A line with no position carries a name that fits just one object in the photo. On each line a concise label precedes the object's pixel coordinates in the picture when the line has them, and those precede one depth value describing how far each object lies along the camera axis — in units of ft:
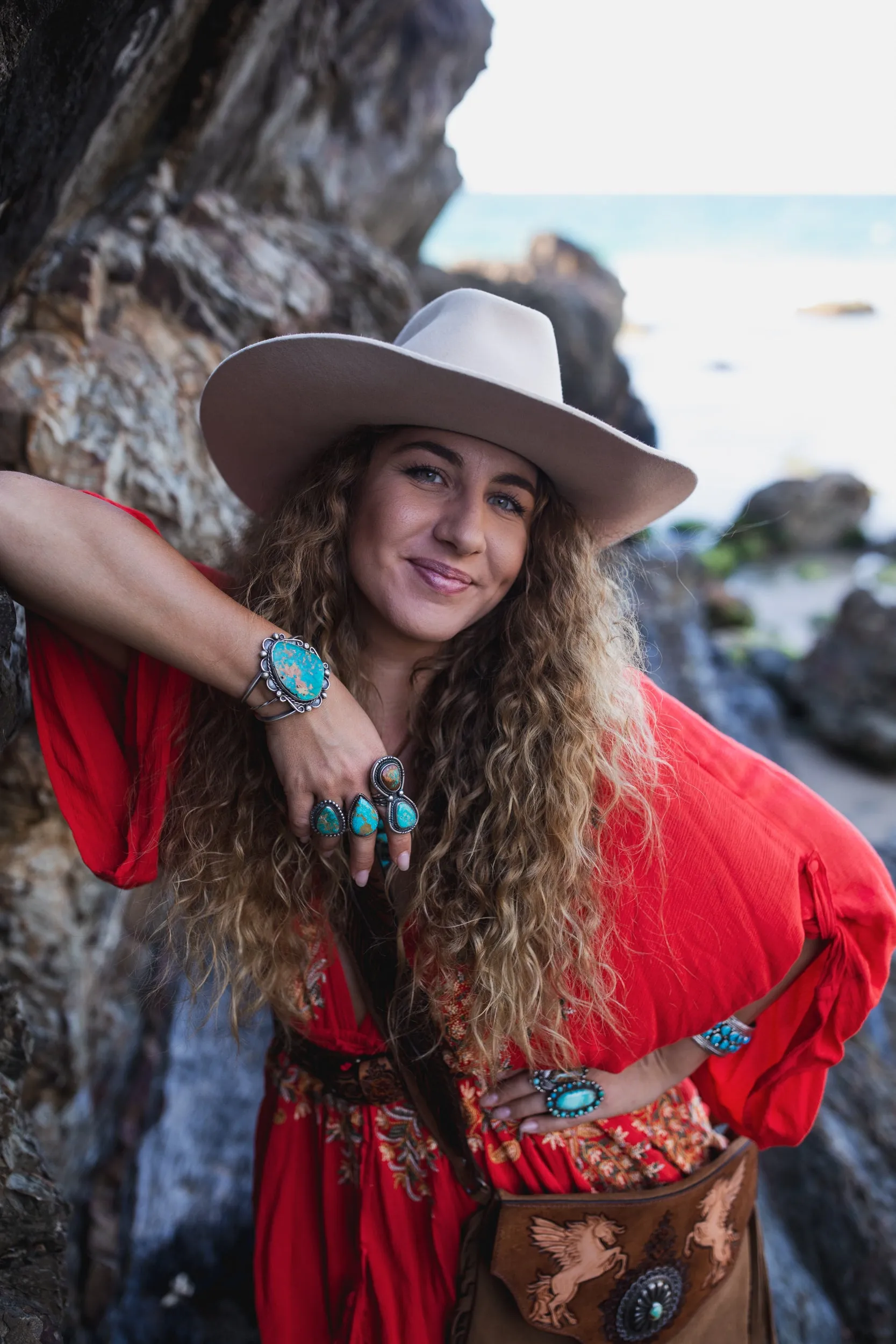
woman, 5.67
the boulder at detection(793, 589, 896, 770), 28.17
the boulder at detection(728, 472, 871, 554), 53.21
